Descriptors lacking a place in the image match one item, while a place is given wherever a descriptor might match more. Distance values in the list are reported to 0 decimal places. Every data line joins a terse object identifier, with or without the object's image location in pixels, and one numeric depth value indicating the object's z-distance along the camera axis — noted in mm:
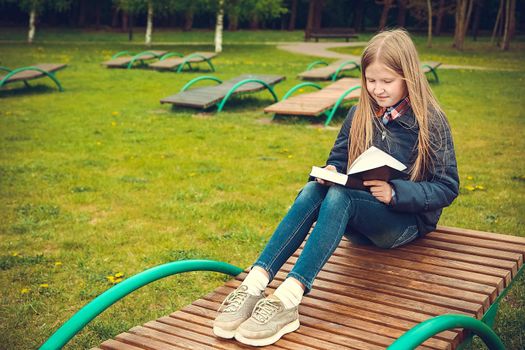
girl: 2740
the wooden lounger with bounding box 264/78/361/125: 9586
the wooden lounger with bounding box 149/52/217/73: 16891
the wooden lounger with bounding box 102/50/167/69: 17609
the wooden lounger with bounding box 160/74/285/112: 10711
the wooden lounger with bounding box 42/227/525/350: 2500
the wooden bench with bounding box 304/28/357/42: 34688
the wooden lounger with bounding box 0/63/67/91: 12358
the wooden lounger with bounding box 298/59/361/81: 14498
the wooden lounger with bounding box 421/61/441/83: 14555
